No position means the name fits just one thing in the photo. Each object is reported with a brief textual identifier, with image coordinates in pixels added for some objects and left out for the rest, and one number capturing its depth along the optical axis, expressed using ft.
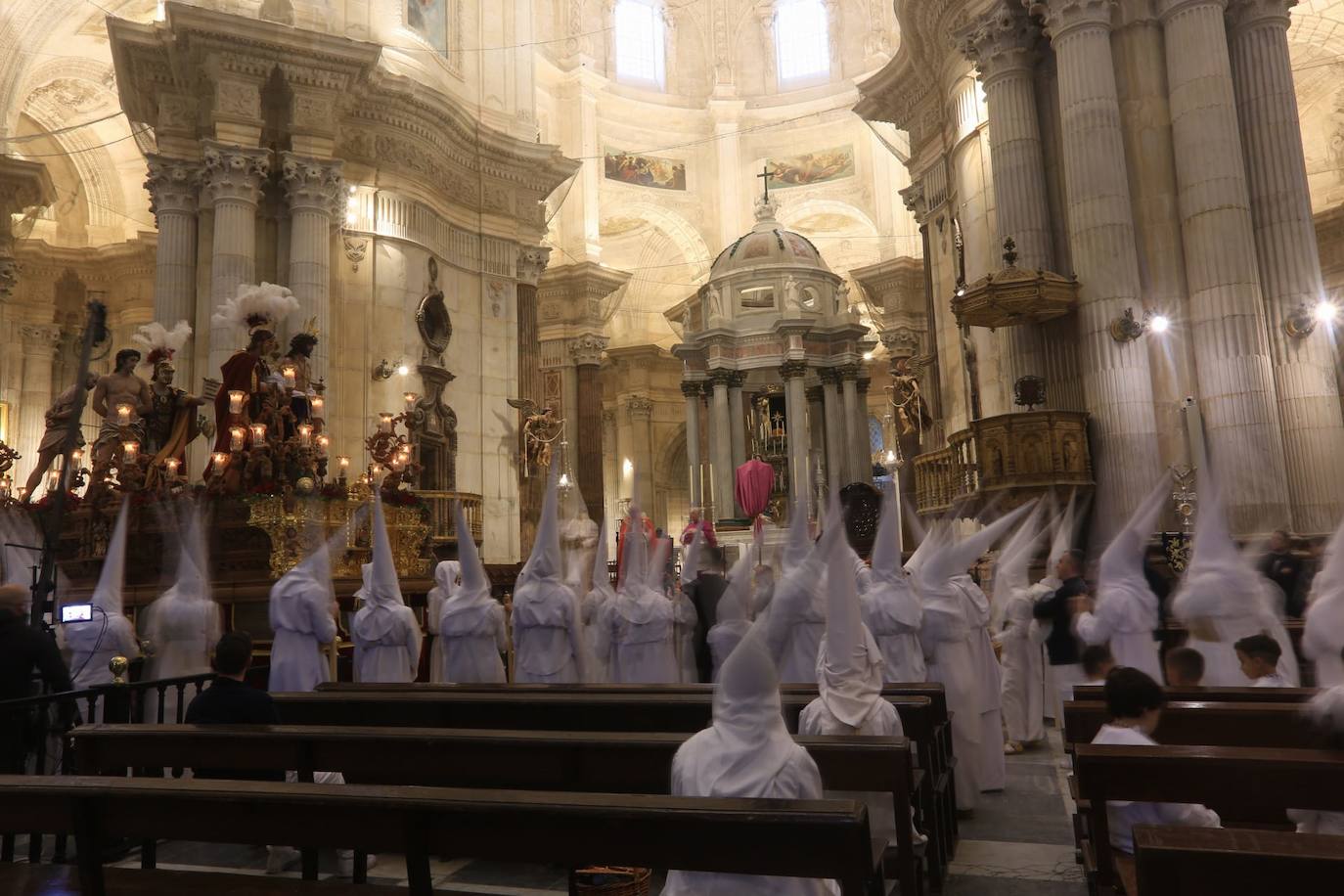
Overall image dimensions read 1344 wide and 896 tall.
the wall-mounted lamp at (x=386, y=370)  59.88
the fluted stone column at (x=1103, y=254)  38.40
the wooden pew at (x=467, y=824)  8.53
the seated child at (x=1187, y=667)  17.20
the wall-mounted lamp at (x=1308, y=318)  37.91
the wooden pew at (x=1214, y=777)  10.20
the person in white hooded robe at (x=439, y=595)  35.81
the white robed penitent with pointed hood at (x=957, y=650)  20.85
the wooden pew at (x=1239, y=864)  7.17
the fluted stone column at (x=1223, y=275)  36.86
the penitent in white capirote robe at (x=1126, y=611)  22.54
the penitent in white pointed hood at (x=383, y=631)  28.81
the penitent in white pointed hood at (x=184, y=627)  25.96
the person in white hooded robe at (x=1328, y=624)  14.37
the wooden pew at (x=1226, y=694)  15.51
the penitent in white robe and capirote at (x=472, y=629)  29.30
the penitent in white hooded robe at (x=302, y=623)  25.54
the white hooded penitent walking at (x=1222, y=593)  21.38
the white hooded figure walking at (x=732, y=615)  25.86
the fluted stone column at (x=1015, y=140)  42.91
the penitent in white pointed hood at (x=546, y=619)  28.48
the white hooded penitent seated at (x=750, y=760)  9.58
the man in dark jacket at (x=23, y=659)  18.04
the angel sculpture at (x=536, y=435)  69.67
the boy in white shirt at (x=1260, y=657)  17.11
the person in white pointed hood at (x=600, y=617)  32.24
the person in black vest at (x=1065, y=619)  24.30
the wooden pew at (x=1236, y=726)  13.55
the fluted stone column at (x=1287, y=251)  37.45
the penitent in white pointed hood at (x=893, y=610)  20.80
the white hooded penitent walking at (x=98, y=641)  24.66
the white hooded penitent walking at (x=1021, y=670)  27.61
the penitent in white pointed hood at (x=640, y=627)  31.17
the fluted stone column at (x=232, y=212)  52.75
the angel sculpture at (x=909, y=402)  66.23
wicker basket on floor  13.00
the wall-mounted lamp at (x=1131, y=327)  38.88
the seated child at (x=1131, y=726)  12.25
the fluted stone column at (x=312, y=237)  54.90
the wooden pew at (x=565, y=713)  15.46
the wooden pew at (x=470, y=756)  12.16
